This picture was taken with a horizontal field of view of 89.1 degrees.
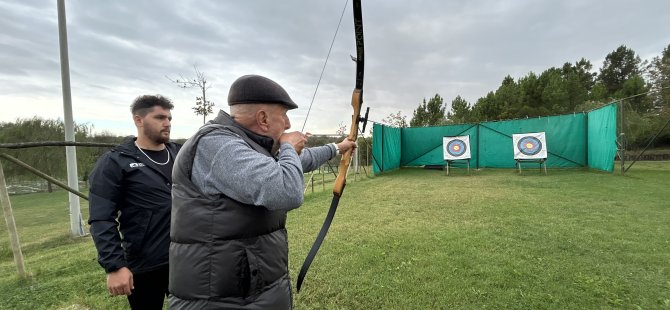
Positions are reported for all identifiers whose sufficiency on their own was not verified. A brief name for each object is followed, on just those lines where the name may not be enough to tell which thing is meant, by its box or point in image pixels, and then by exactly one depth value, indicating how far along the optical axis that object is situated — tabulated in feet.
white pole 16.01
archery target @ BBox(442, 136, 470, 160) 42.01
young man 5.04
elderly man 3.17
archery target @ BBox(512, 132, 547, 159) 37.52
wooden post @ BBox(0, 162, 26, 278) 10.17
